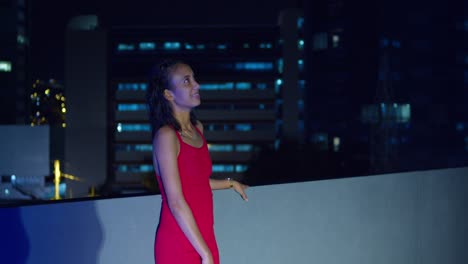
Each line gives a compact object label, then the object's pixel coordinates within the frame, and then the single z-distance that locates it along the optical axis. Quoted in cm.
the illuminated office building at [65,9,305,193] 8700
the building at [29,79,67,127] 8341
